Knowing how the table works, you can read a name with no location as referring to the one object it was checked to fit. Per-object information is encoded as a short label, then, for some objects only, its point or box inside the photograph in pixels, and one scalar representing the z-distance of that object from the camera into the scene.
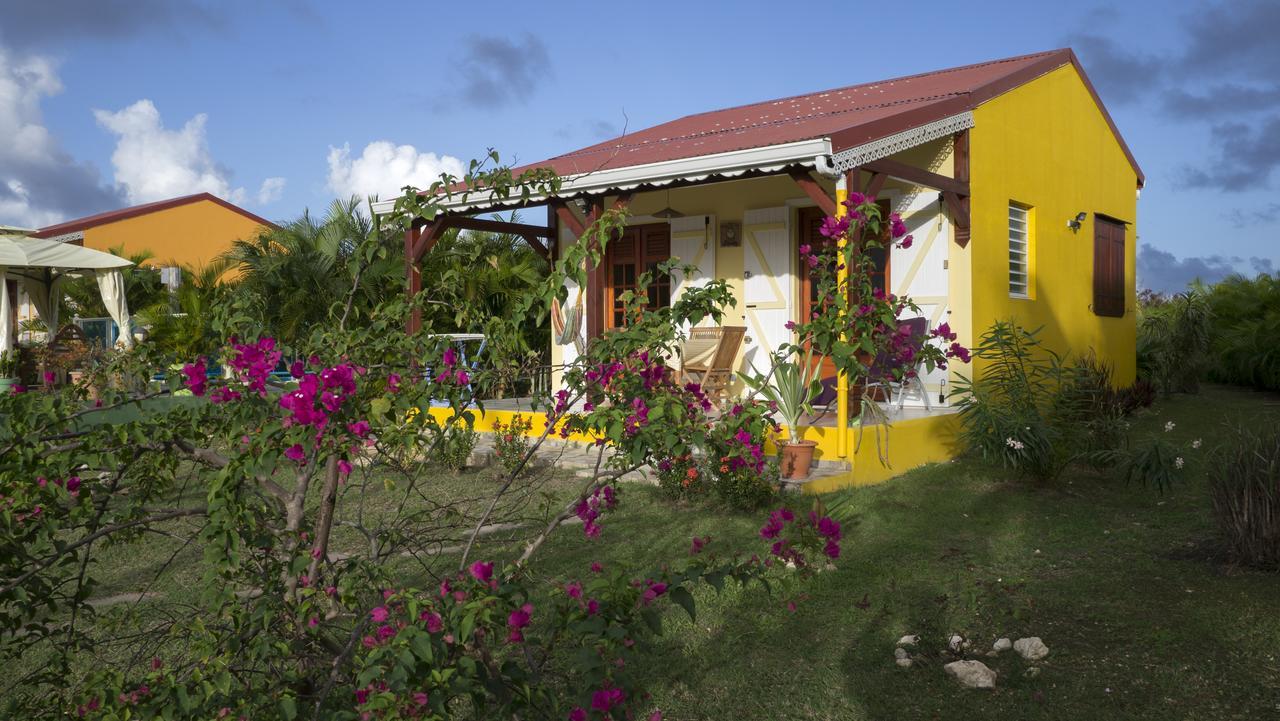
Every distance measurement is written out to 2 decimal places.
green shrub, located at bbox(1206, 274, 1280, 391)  14.67
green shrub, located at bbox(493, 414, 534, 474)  7.65
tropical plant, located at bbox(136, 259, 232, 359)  13.23
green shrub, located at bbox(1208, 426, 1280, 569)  4.64
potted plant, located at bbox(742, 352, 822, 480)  6.84
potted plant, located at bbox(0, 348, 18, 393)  9.46
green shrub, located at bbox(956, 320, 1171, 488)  6.97
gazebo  11.34
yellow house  7.61
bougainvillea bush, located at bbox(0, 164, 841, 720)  1.77
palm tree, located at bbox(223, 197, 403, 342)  12.97
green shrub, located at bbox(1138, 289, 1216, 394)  14.09
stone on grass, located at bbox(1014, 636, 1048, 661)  3.74
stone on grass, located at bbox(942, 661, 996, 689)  3.53
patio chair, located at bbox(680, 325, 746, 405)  9.40
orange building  22.95
